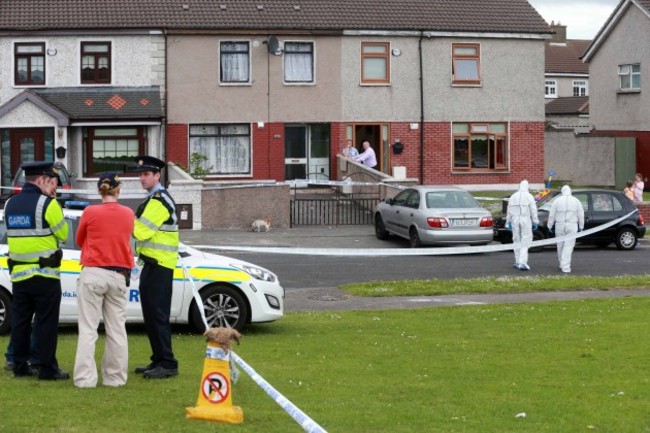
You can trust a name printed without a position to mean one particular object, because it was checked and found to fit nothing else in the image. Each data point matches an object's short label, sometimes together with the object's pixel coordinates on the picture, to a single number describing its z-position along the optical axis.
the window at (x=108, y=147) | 36.16
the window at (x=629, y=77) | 47.97
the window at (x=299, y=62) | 37.66
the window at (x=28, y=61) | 36.34
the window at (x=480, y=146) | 39.38
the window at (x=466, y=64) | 38.75
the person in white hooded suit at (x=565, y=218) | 21.75
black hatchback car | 26.48
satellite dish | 36.88
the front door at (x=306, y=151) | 38.31
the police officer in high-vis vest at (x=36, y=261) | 10.01
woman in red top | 9.63
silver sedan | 25.66
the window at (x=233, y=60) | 37.25
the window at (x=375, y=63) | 38.06
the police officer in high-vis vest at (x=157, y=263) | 10.15
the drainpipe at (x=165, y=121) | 36.69
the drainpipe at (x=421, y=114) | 38.25
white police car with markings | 13.25
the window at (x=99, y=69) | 36.66
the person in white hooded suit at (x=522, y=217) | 22.16
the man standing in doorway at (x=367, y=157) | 36.59
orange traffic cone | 8.27
